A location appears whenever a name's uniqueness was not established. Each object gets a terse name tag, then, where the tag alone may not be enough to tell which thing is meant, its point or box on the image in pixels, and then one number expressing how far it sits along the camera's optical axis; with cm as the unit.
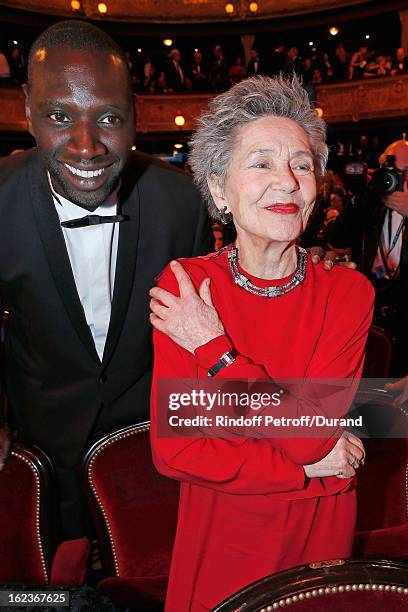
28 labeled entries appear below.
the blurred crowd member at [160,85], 1297
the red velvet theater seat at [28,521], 140
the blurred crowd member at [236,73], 1296
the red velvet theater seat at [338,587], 83
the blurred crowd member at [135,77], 1307
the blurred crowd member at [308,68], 1256
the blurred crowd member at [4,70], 1039
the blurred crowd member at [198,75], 1313
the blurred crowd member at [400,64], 1132
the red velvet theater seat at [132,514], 148
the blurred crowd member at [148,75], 1306
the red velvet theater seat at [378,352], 244
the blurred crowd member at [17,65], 1188
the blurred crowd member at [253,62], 1268
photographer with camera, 309
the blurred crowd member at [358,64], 1244
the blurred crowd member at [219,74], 1291
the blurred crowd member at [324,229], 448
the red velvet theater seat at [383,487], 161
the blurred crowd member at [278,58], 1171
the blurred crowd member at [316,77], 1243
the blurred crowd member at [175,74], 1320
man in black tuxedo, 150
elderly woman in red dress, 106
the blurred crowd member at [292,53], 1241
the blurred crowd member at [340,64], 1284
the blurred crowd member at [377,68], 1192
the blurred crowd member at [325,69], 1284
